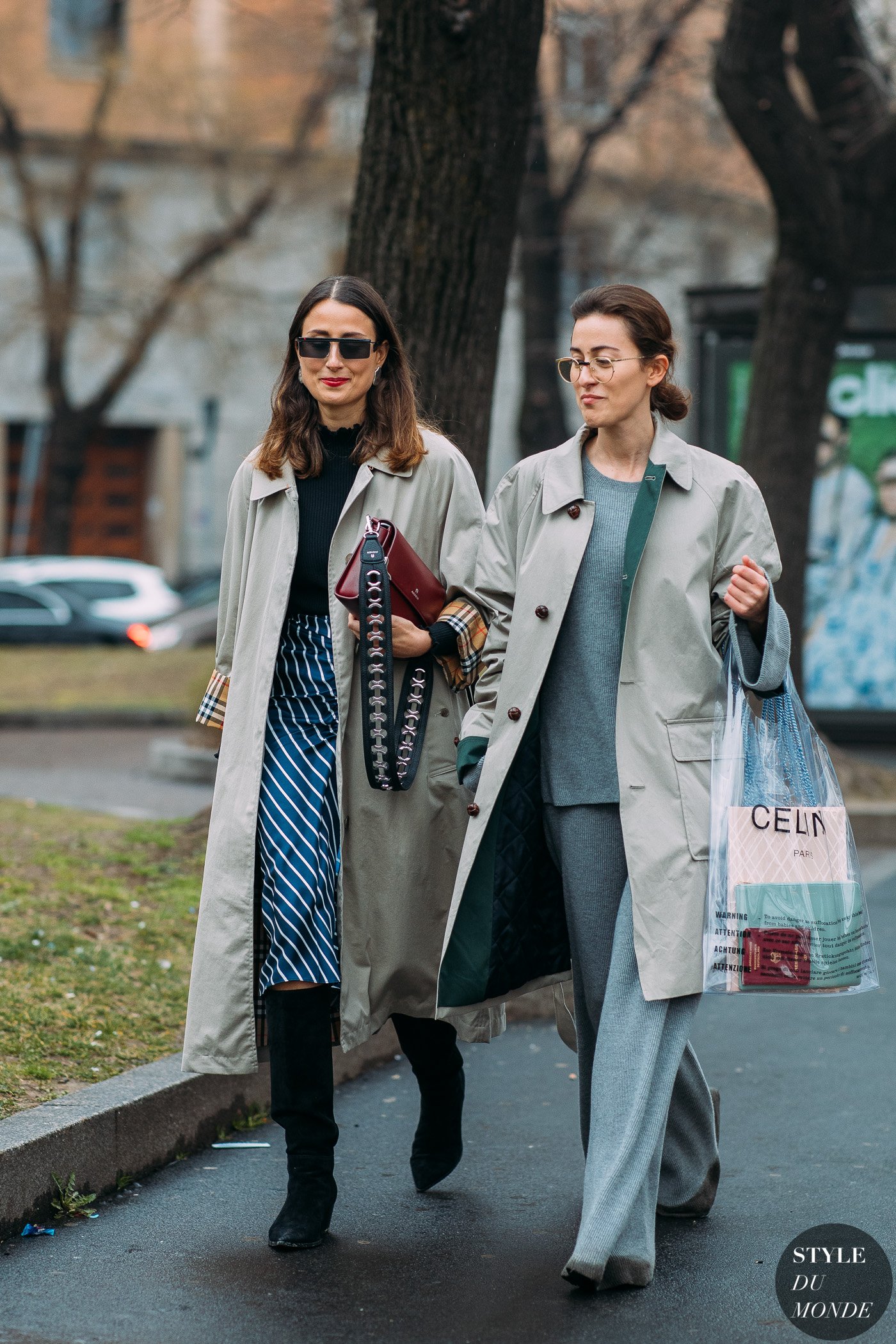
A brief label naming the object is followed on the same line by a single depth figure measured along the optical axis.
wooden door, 34.41
